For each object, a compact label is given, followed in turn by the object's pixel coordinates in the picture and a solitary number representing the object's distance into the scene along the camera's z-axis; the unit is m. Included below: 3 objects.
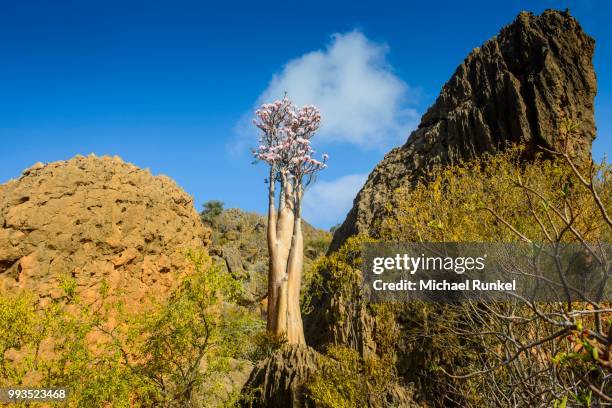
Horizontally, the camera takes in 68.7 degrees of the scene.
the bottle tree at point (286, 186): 22.00
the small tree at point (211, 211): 49.28
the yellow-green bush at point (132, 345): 8.77
